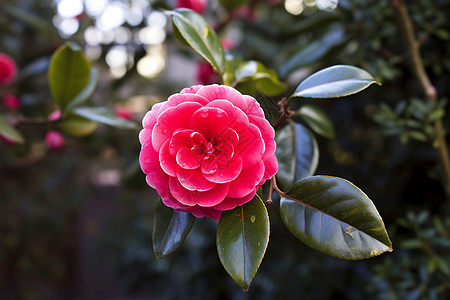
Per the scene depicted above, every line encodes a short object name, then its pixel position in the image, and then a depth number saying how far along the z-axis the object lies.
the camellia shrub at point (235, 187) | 0.41
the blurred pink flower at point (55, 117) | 0.86
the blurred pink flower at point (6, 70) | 1.14
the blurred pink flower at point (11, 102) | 1.21
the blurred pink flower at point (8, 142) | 1.03
